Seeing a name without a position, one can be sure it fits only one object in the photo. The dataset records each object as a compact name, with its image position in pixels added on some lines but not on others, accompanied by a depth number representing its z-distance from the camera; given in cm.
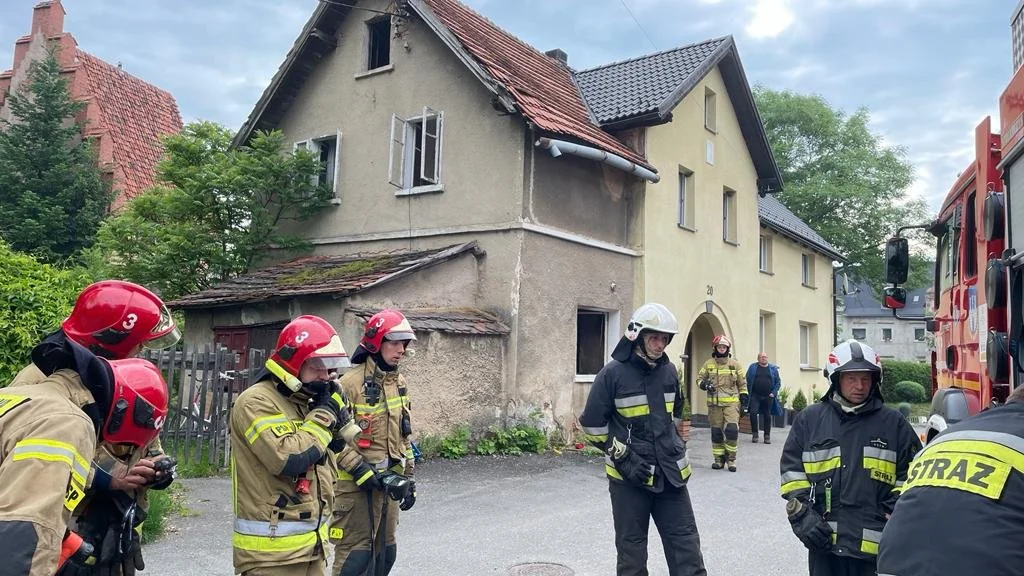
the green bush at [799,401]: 2123
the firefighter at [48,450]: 180
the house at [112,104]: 2278
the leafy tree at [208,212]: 1316
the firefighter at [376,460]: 434
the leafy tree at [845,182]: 3359
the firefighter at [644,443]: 441
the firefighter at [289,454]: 320
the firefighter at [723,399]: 1099
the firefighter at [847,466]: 348
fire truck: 374
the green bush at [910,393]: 3247
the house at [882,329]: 6272
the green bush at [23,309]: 766
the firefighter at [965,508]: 170
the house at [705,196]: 1468
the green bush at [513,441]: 1120
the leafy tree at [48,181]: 1886
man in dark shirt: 1402
